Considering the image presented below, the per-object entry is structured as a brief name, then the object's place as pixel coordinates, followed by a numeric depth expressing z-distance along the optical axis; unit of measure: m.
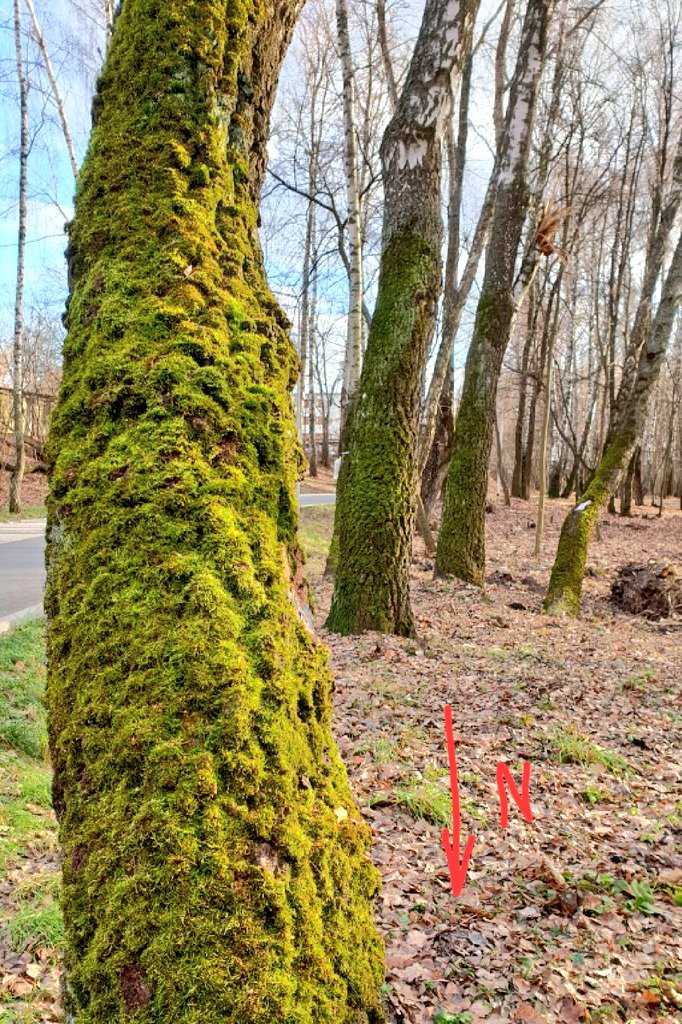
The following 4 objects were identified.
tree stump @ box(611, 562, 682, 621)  9.76
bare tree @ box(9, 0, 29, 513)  14.28
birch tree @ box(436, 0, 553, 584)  8.97
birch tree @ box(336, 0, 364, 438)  9.33
